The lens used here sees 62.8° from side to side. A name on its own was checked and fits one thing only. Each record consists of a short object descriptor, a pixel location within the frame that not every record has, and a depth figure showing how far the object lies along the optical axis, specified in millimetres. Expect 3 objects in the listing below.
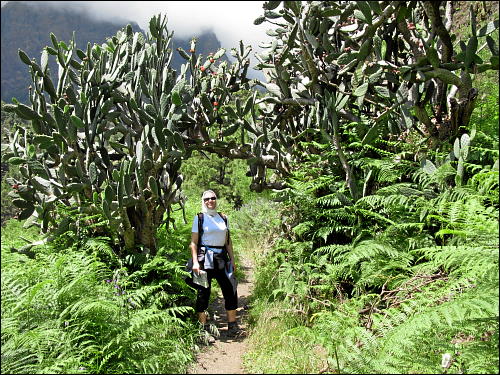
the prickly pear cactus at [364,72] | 3725
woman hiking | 4219
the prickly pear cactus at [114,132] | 4363
